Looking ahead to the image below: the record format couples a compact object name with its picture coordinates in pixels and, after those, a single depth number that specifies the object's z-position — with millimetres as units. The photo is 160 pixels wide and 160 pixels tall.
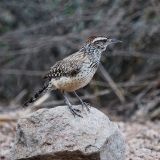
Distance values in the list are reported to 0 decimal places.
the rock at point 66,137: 10617
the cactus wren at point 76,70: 11187
